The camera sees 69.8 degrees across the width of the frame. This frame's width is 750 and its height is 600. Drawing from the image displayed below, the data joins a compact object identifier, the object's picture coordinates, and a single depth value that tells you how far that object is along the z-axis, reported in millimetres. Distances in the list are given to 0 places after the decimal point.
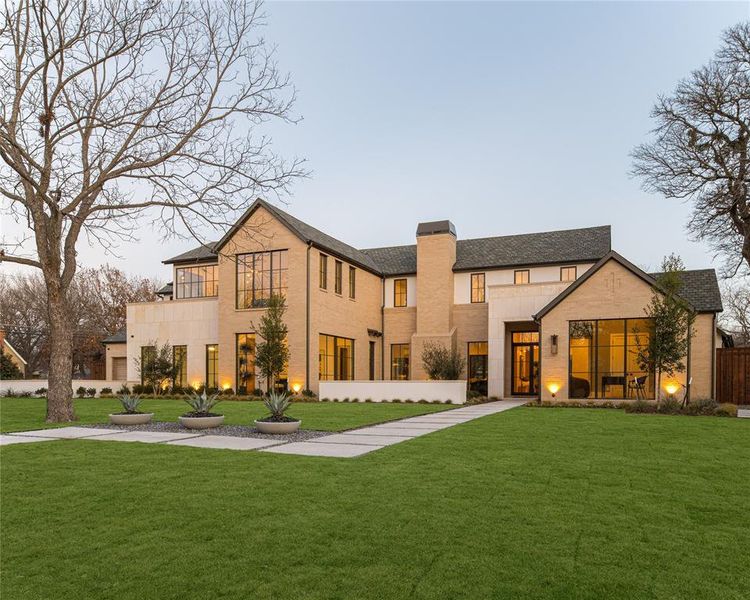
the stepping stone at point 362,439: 10216
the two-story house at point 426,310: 21375
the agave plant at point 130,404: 14000
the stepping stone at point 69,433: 11250
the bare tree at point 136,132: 13945
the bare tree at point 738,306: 46000
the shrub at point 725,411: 16270
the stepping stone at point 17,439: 10288
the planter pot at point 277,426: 11633
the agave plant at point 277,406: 12039
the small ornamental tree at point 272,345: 23359
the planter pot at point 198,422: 12500
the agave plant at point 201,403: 13089
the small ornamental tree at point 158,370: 26922
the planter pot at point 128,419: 13531
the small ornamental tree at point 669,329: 18234
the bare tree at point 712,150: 23281
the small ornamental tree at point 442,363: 24406
